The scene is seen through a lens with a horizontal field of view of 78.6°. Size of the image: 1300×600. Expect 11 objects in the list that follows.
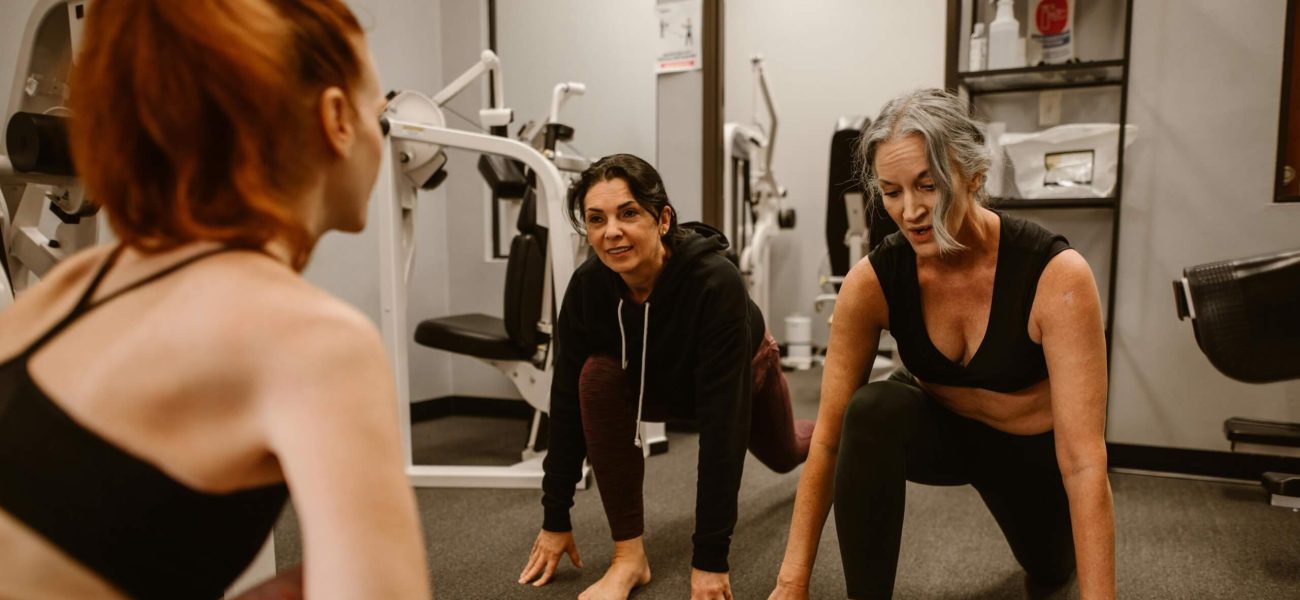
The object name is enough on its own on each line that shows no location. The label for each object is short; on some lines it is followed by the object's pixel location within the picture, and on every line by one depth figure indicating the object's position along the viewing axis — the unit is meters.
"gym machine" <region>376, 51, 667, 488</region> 2.10
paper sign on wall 2.79
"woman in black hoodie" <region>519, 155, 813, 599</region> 1.44
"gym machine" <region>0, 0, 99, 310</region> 1.58
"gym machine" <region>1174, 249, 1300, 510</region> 1.54
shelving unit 2.19
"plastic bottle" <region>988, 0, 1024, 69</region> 2.30
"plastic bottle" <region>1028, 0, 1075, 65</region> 2.31
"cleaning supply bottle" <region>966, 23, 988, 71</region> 2.35
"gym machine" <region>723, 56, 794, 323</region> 3.33
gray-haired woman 1.08
